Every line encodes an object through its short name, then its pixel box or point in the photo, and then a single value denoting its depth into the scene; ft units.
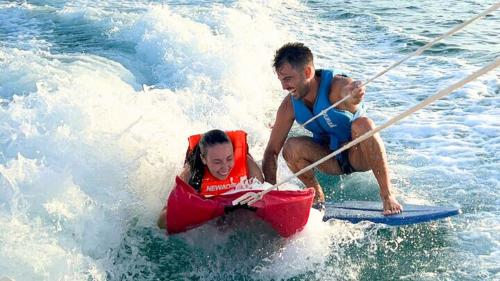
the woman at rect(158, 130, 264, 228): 14.58
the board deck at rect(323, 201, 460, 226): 14.62
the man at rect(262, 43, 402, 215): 15.12
